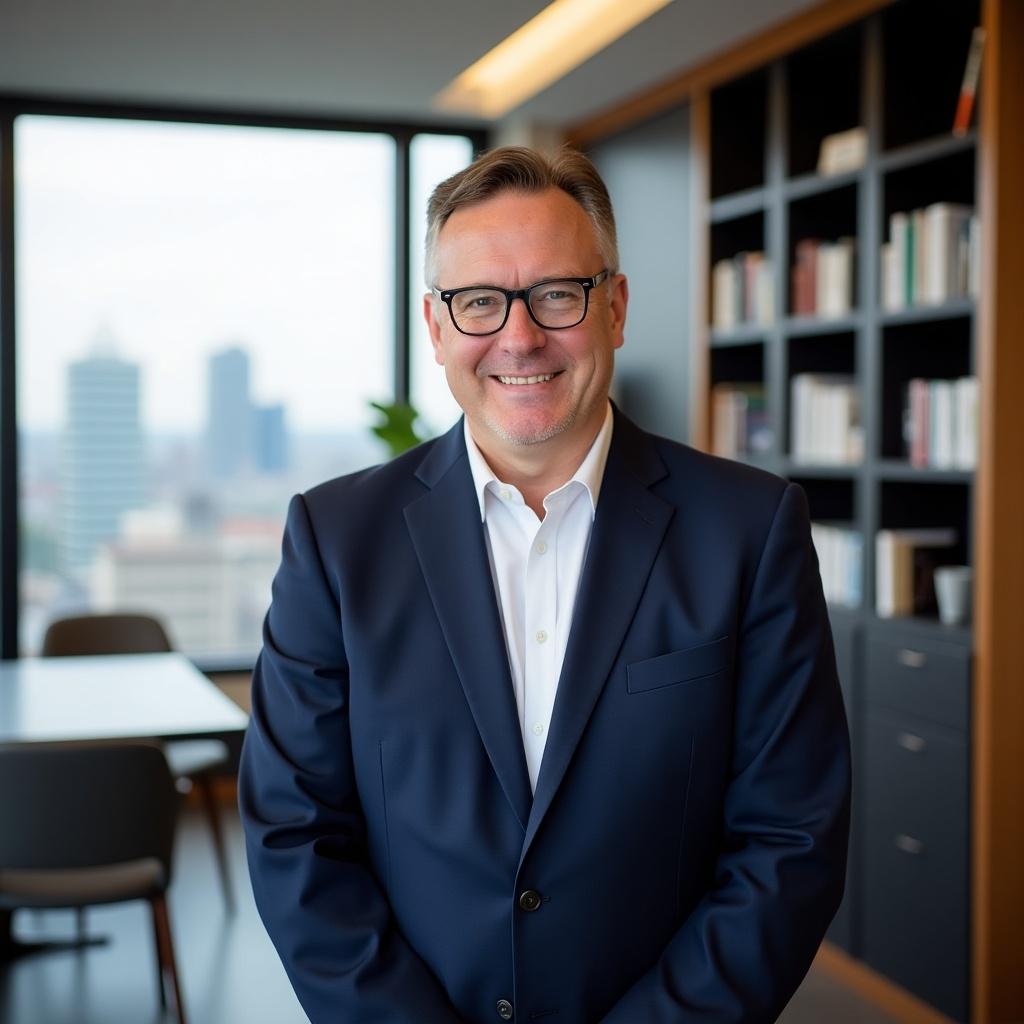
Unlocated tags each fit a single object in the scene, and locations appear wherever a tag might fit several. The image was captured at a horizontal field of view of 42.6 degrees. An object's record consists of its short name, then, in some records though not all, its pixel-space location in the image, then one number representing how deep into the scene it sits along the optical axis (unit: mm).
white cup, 3797
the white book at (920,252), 3855
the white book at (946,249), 3736
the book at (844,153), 4188
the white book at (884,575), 4039
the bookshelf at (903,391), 3568
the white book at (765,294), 4711
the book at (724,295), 4938
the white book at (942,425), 3816
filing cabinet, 3689
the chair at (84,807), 2984
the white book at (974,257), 3615
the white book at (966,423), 3695
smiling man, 1556
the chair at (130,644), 4652
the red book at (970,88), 3566
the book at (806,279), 4473
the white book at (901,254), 3933
